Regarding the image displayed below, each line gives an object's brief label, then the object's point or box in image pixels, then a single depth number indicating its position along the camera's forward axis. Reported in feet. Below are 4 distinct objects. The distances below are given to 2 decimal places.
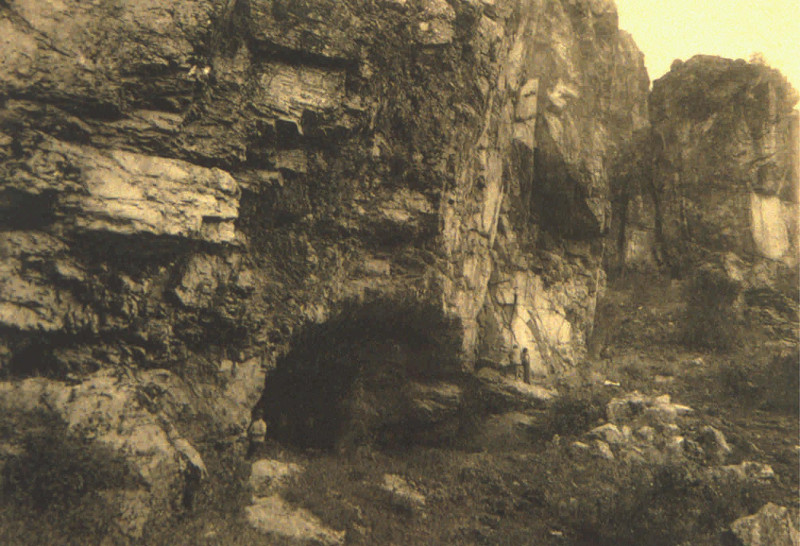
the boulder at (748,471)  35.86
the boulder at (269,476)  33.01
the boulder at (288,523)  29.27
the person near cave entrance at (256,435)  36.76
